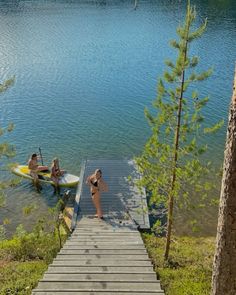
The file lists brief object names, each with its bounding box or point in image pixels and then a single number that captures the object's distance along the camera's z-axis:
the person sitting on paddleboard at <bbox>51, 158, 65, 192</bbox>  18.25
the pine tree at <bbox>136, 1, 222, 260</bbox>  9.59
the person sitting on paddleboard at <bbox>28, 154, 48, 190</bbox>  18.61
